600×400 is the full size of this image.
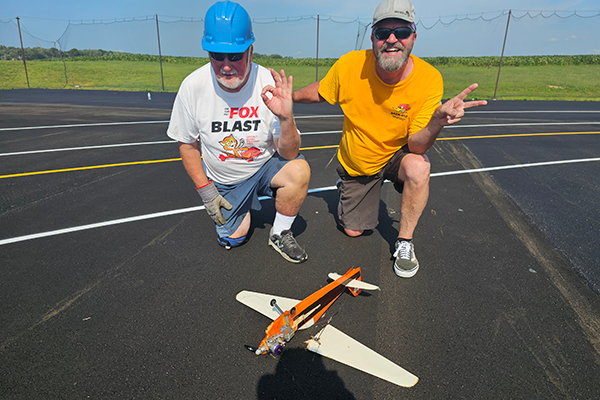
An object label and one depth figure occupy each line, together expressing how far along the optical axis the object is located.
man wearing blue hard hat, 2.61
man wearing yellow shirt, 2.79
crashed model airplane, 1.95
